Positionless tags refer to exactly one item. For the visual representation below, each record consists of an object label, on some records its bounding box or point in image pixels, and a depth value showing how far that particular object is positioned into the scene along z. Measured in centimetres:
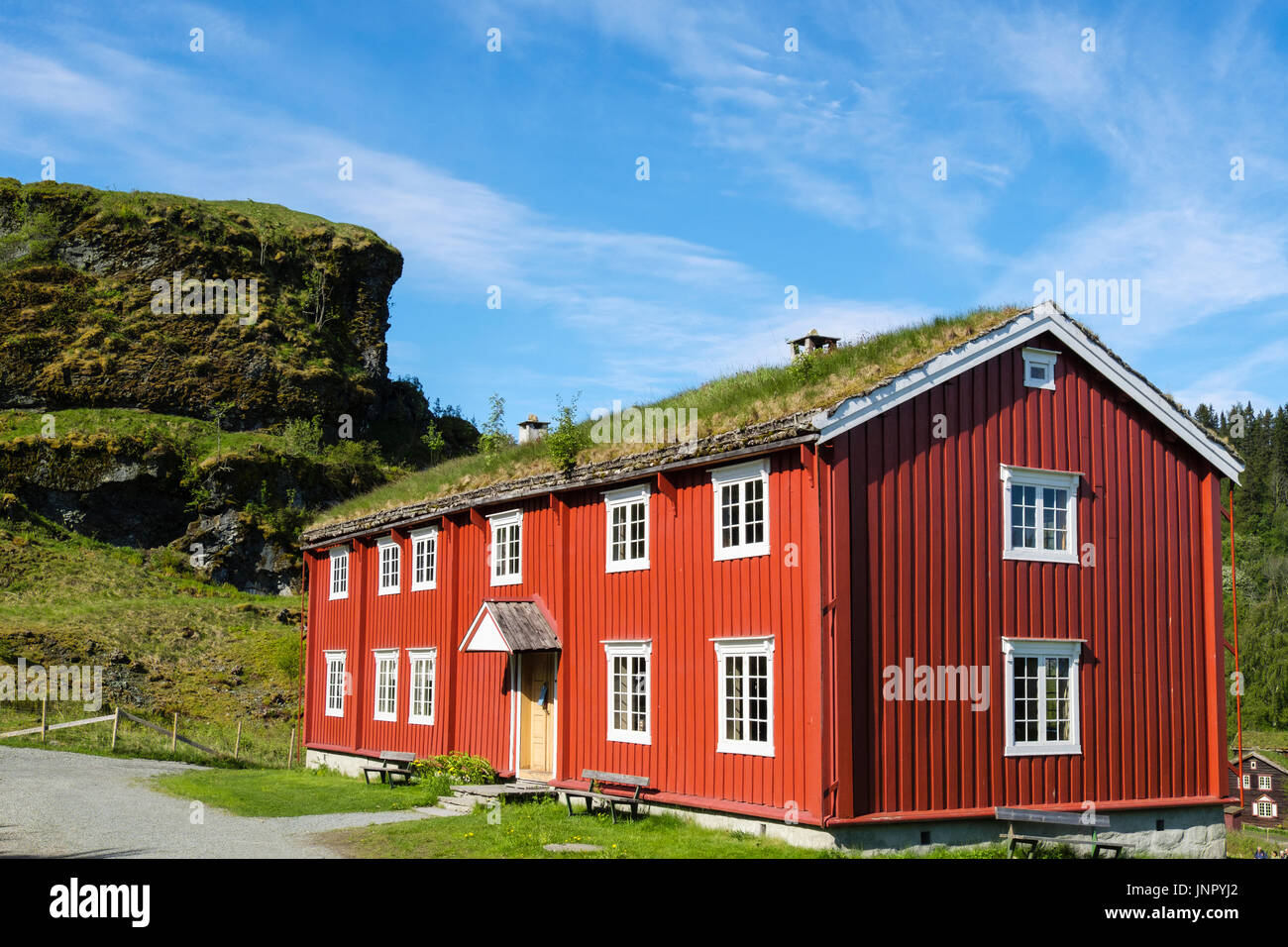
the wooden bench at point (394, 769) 2432
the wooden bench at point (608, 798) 1884
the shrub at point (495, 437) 2828
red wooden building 1650
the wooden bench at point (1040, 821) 1641
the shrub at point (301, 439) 7044
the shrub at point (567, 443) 2197
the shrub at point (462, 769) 2295
